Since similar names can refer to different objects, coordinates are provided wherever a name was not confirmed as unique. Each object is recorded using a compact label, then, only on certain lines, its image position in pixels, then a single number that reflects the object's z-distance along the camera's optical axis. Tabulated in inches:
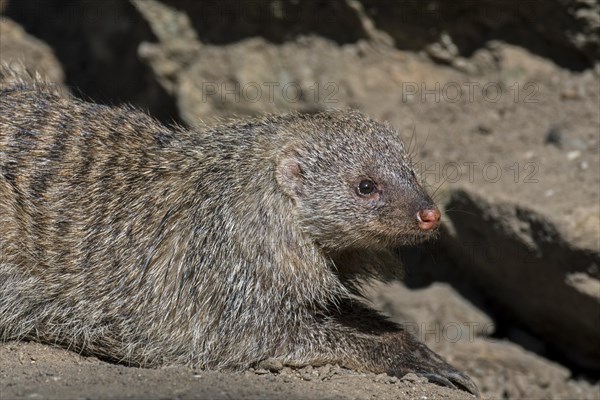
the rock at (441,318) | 555.8
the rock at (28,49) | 645.9
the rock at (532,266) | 465.7
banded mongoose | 375.6
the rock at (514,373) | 527.5
